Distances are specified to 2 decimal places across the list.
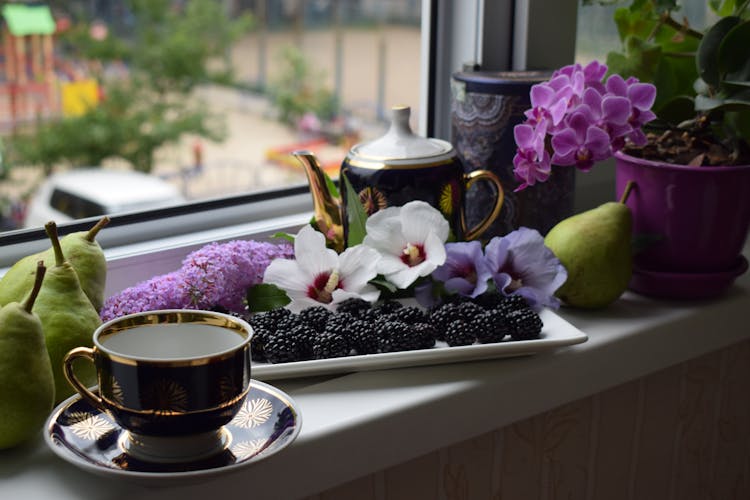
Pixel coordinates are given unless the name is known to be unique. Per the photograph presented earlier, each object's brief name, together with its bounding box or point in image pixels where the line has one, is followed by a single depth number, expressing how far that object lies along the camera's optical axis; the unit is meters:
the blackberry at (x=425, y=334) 0.68
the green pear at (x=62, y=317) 0.58
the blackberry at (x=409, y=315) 0.70
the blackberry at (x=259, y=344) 0.66
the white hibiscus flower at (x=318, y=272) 0.74
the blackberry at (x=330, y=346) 0.66
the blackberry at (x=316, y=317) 0.69
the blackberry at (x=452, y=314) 0.71
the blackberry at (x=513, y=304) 0.72
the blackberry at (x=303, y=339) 0.66
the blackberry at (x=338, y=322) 0.68
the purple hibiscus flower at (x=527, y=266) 0.76
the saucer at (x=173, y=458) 0.51
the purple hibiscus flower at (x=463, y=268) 0.76
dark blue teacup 0.50
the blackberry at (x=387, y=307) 0.72
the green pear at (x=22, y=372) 0.53
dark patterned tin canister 0.86
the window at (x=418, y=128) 0.83
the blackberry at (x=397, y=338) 0.68
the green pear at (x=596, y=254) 0.78
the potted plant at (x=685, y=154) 0.79
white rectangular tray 0.65
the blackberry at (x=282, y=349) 0.65
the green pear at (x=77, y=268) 0.62
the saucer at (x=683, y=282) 0.84
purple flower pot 0.80
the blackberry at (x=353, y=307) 0.72
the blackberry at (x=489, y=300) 0.74
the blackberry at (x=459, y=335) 0.69
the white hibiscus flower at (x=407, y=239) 0.74
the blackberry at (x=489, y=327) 0.69
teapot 0.76
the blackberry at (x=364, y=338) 0.67
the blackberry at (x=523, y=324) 0.70
